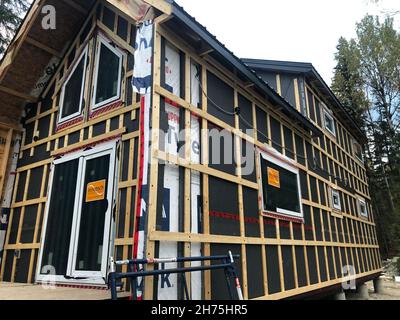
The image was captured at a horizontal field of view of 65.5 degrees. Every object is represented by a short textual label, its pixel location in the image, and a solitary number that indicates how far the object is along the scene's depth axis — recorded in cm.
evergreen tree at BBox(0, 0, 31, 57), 1289
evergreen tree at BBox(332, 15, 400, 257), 2112
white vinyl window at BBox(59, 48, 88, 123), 604
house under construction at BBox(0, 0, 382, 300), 416
